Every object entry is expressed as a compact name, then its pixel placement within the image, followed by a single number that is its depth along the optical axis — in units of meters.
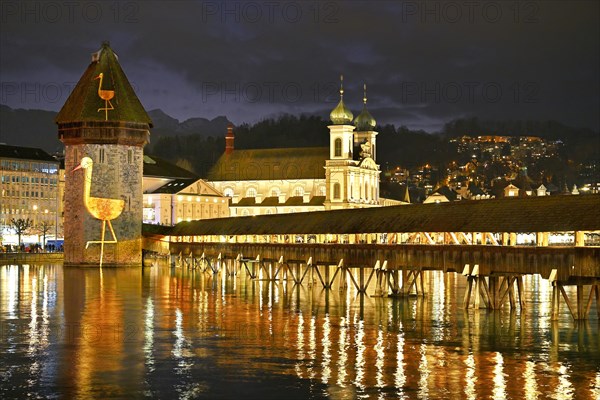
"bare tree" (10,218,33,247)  132.50
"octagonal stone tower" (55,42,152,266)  90.00
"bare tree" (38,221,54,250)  142.36
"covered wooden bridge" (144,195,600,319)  40.41
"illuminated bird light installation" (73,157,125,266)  88.94
